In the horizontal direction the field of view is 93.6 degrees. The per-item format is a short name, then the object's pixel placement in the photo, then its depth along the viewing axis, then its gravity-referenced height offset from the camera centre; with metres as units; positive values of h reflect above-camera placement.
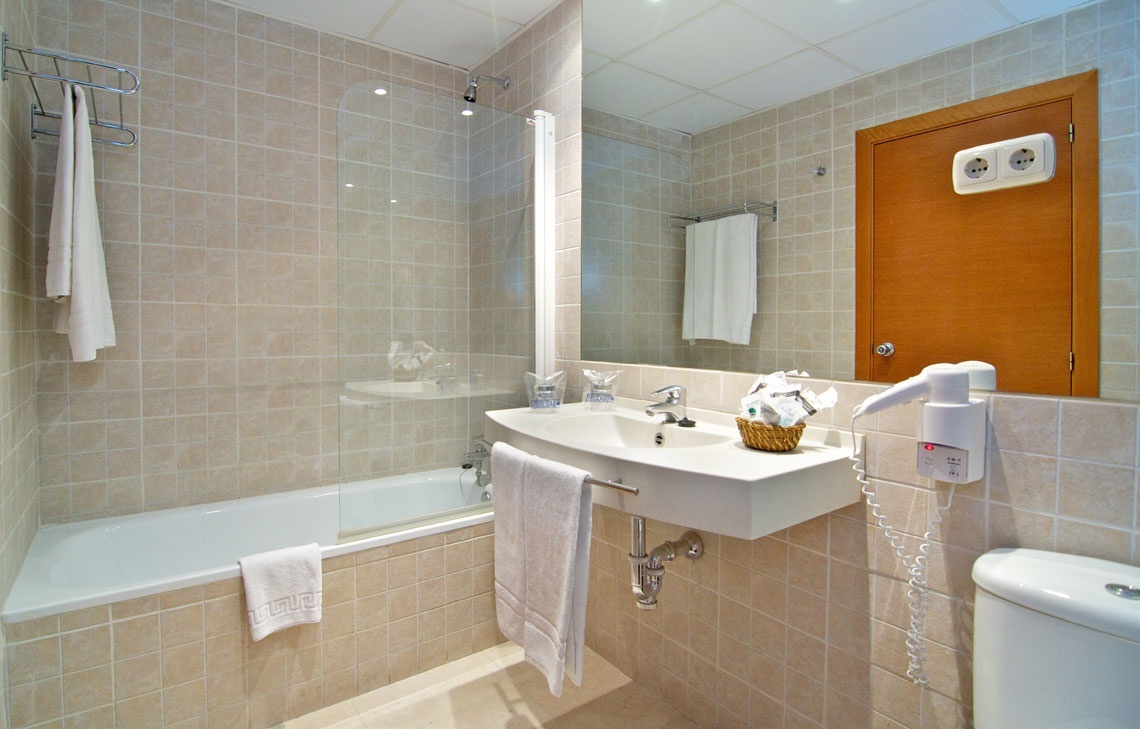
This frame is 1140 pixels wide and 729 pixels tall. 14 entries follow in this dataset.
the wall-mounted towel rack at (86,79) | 1.67 +0.99
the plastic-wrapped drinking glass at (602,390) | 1.79 -0.10
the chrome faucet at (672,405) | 1.53 -0.13
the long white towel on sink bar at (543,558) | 1.25 -0.49
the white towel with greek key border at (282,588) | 1.51 -0.66
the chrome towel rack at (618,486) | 1.09 -0.26
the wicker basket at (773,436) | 1.17 -0.17
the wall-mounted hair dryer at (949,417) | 0.96 -0.10
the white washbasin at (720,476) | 0.96 -0.23
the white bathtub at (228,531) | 1.71 -0.61
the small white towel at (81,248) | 1.62 +0.34
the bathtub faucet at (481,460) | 2.06 -0.39
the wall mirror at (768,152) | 0.93 +0.54
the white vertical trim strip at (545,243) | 2.10 +0.46
